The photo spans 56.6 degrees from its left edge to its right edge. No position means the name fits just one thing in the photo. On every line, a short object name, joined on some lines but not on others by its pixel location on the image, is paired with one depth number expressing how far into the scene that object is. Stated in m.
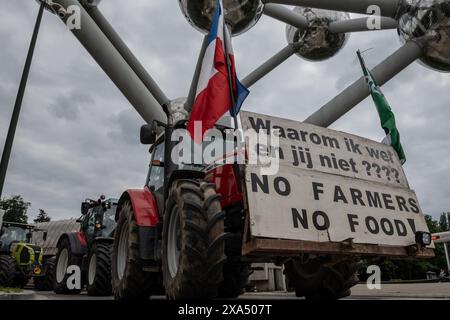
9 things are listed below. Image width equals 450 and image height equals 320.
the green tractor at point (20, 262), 11.02
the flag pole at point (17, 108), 7.96
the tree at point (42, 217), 76.06
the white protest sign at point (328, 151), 4.15
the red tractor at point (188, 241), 3.61
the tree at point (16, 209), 69.50
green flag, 5.92
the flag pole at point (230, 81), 4.46
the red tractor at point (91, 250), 7.36
